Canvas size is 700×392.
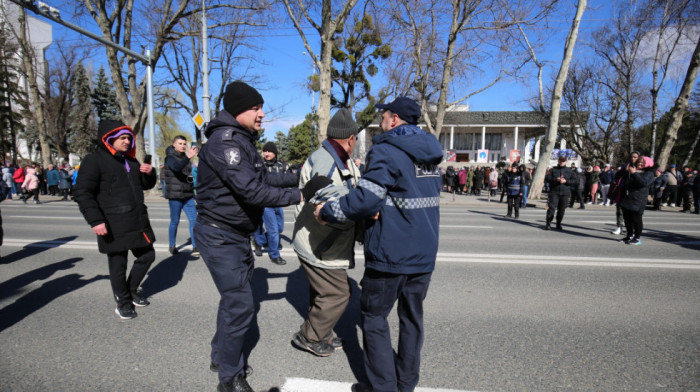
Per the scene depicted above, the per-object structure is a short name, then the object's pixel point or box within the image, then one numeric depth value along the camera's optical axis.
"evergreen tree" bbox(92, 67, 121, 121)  39.47
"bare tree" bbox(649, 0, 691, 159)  17.66
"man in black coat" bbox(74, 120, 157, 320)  3.23
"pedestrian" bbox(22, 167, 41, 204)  14.67
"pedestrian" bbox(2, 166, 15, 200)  16.06
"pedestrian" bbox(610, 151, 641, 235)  7.21
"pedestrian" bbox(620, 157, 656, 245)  6.93
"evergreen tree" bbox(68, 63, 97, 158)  38.25
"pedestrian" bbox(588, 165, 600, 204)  16.75
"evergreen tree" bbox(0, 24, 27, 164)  23.48
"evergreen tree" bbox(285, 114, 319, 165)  57.28
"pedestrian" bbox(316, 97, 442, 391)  2.05
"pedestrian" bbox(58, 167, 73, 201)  16.86
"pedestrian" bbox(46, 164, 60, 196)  18.05
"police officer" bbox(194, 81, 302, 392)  2.22
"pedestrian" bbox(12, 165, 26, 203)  16.05
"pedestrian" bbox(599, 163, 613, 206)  16.89
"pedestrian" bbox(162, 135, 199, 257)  5.35
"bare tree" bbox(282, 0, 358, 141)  12.88
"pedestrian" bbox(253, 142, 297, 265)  5.46
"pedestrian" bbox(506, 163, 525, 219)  11.20
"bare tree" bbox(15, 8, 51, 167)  19.30
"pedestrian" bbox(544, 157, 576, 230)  8.77
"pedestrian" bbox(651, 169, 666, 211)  15.25
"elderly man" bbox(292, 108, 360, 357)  2.69
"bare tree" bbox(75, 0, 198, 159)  15.46
